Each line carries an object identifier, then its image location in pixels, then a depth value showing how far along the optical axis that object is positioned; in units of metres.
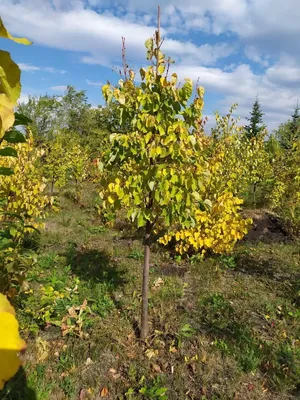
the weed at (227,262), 6.60
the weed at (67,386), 3.12
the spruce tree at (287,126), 33.44
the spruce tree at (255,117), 34.78
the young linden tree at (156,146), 3.42
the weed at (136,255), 6.90
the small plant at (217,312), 4.36
